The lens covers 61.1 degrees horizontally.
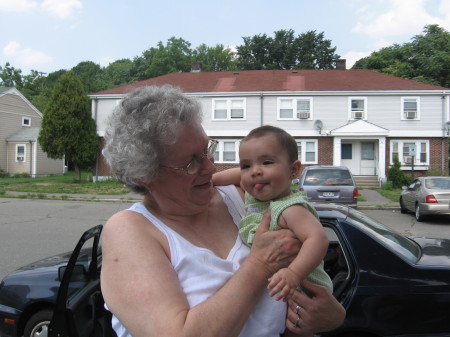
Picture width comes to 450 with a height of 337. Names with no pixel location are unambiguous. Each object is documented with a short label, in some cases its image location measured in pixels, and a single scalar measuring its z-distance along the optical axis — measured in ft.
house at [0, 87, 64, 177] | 108.27
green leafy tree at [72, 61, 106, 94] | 181.65
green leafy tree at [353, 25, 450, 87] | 131.13
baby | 5.24
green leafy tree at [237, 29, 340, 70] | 172.65
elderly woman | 4.31
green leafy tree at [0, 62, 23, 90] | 199.62
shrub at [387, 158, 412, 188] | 74.08
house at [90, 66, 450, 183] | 81.25
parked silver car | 39.24
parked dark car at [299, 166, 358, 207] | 39.91
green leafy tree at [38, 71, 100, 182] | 84.74
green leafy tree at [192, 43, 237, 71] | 188.55
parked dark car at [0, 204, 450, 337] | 9.99
